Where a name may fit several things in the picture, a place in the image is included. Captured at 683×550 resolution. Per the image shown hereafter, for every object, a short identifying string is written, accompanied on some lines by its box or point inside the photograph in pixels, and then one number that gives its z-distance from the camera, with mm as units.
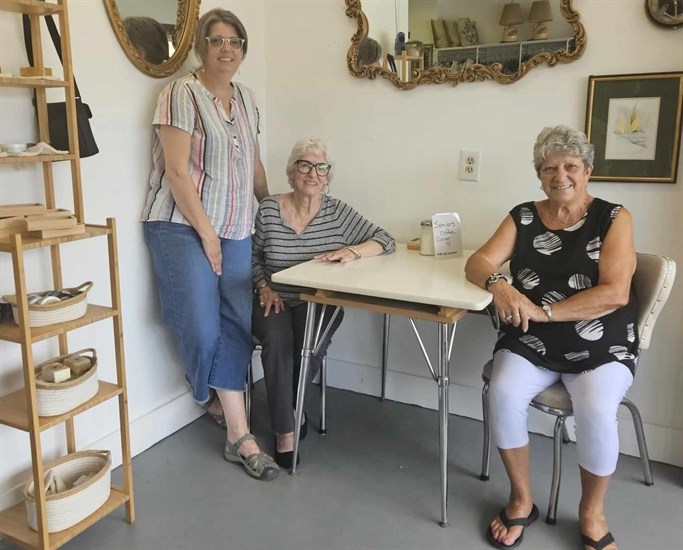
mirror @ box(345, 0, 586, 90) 2172
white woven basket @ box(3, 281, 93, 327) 1571
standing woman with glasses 2066
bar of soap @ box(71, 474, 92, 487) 1805
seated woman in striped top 2203
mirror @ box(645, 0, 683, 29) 1977
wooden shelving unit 1515
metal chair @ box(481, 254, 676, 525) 1837
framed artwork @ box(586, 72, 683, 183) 2047
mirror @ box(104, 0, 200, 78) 2004
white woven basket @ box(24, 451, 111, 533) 1656
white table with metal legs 1761
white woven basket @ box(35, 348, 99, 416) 1620
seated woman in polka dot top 1771
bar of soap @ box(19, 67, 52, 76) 1588
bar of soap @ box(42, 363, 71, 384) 1670
